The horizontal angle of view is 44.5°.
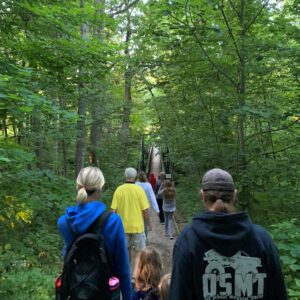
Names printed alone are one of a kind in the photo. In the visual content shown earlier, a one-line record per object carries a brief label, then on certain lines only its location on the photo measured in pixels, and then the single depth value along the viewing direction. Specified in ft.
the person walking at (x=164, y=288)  9.87
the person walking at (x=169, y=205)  33.68
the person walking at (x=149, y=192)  25.77
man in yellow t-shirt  19.98
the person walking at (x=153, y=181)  53.88
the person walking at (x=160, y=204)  39.22
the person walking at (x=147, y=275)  11.57
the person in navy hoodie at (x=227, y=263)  6.89
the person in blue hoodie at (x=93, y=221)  9.49
